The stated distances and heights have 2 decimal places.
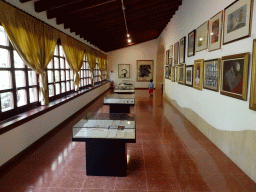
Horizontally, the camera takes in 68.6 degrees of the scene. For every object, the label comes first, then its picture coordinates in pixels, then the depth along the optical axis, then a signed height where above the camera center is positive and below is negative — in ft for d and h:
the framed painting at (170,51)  34.58 +5.15
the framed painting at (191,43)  21.43 +4.27
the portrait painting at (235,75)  11.27 +0.22
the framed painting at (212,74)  15.20 +0.40
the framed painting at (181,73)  25.50 +0.76
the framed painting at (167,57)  38.94 +4.48
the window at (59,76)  20.27 +0.31
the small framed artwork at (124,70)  59.82 +2.74
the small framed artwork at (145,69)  58.90 +2.87
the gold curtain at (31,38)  12.46 +3.21
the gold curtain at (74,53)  22.61 +3.49
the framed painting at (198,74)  18.76 +0.48
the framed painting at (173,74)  32.27 +0.81
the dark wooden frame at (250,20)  10.65 +3.71
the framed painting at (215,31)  14.92 +3.94
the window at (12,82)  12.93 -0.24
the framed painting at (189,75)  22.07 +0.44
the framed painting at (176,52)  29.63 +4.24
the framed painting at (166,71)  38.69 +1.49
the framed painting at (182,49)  25.30 +4.12
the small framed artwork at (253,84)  10.23 -0.29
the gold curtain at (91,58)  34.37 +4.08
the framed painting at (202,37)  17.90 +4.19
